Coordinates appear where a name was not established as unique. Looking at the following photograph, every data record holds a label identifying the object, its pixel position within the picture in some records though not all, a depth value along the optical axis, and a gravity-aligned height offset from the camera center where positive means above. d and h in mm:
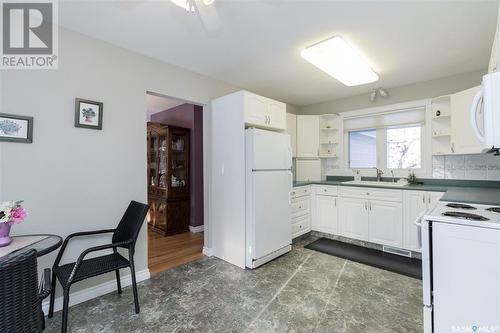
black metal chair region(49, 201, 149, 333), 1605 -774
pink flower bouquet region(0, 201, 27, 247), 1453 -315
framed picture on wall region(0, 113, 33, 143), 1714 +316
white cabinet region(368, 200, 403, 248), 3066 -787
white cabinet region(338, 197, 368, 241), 3363 -777
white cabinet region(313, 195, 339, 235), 3674 -796
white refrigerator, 2674 -352
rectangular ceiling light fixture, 2256 +1186
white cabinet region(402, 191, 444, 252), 2863 -548
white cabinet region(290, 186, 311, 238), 3521 -703
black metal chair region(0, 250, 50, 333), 949 -559
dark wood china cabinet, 4074 -204
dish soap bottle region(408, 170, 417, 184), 3369 -187
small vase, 1479 -431
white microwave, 1114 +279
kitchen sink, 3198 -253
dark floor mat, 2645 -1195
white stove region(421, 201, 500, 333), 1204 -592
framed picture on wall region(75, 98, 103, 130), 2035 +506
